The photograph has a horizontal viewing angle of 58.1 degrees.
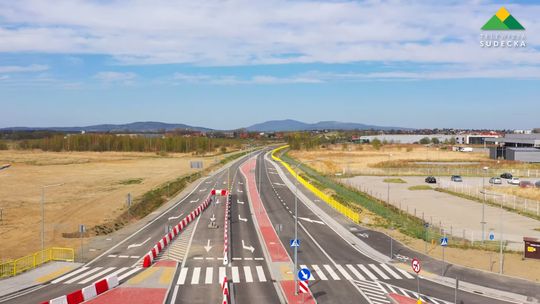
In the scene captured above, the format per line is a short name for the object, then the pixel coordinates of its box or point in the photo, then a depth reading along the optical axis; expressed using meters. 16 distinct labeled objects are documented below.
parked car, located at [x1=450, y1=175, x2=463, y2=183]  107.69
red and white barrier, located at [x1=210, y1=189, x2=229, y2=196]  69.81
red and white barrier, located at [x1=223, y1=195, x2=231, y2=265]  39.63
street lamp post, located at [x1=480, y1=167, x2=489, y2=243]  50.18
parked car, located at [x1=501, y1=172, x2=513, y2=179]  108.29
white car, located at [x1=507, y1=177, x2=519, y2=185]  99.44
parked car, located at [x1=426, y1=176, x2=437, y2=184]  104.62
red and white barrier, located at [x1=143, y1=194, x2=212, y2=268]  38.72
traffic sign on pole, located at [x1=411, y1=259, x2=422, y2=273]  29.22
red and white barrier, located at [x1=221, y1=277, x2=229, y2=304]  28.57
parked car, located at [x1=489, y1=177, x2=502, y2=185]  100.05
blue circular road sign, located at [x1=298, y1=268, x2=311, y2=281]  28.02
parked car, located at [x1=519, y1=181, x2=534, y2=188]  94.06
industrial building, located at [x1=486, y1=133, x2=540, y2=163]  147.55
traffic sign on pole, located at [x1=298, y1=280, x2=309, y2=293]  29.03
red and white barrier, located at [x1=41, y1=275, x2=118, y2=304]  27.88
